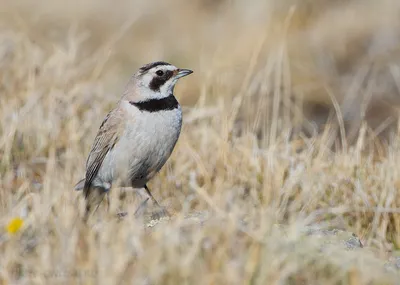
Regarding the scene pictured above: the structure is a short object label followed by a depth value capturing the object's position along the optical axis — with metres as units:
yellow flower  9.73
